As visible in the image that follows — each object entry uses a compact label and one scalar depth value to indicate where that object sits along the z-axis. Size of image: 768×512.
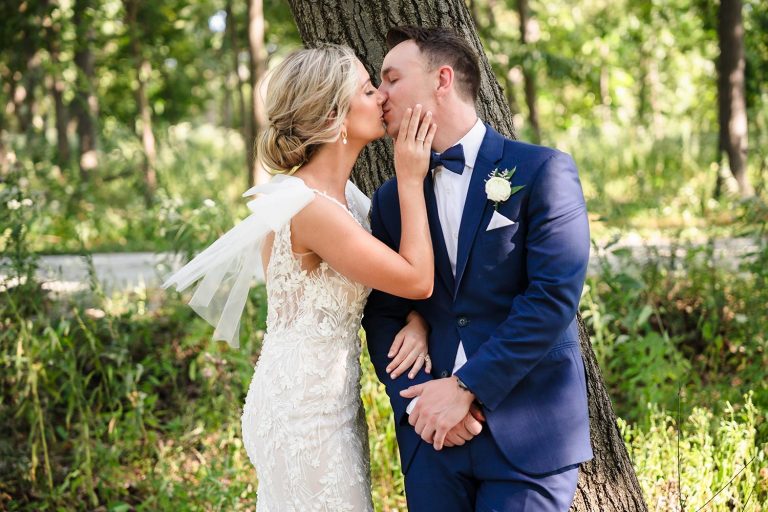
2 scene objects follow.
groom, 2.20
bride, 2.45
